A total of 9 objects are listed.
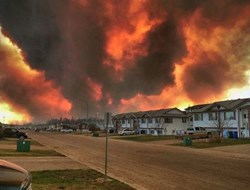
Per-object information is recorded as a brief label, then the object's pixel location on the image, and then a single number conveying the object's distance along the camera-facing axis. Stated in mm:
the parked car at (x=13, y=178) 2721
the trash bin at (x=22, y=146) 17762
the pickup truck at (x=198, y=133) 37034
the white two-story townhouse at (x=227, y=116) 38464
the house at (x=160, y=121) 54836
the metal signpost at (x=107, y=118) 8730
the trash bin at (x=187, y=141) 27561
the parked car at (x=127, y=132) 55365
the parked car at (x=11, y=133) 38314
